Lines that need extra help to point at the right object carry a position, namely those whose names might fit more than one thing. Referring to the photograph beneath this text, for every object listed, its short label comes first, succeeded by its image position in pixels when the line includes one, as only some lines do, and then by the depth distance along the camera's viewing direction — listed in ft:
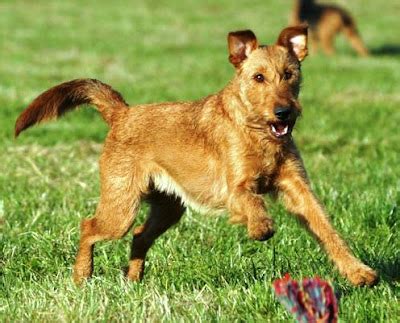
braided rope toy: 23.31
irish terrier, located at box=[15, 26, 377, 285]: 33.03
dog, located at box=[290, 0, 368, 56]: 140.31
